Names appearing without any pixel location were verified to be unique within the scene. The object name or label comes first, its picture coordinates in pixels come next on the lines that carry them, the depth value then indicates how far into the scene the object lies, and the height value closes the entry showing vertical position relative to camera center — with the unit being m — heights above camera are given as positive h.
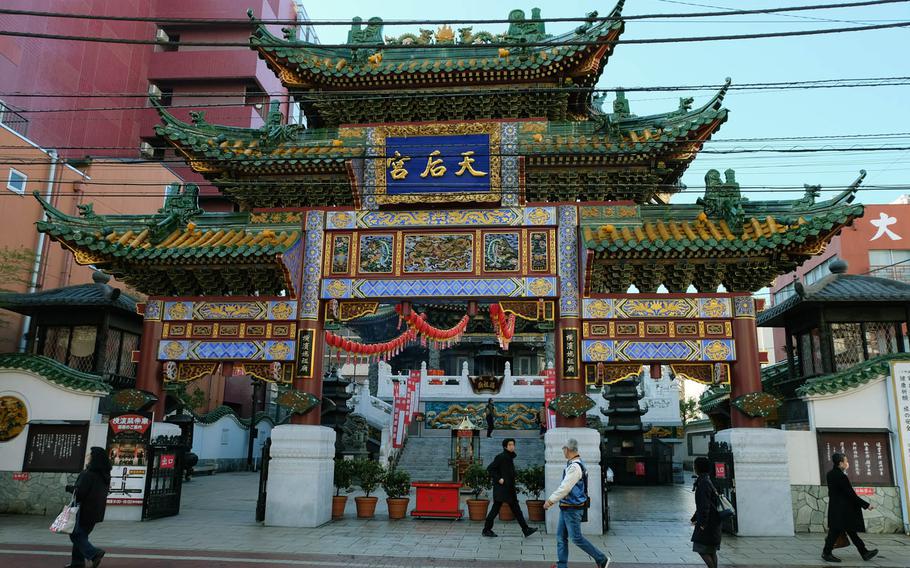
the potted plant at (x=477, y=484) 13.79 -1.62
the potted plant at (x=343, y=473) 14.62 -1.46
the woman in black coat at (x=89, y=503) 8.61 -1.33
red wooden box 14.16 -1.96
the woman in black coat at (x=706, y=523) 8.14 -1.33
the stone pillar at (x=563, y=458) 12.55 -0.89
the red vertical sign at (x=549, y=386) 25.41 +0.95
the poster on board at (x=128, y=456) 13.27 -1.07
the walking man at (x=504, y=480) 12.22 -1.32
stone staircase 23.23 -1.69
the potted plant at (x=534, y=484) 13.67 -1.55
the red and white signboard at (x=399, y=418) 24.77 -0.39
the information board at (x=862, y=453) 12.63 -0.70
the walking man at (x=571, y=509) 8.28 -1.25
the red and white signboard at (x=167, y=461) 13.80 -1.21
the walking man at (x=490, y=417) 25.75 -0.29
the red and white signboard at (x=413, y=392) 27.05 +0.66
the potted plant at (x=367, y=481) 14.42 -1.60
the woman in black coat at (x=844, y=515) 9.94 -1.47
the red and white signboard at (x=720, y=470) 12.55 -1.06
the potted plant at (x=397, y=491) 14.16 -1.79
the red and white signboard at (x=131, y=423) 13.43 -0.42
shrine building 12.99 +3.59
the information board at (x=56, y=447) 13.88 -0.96
